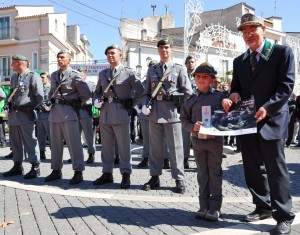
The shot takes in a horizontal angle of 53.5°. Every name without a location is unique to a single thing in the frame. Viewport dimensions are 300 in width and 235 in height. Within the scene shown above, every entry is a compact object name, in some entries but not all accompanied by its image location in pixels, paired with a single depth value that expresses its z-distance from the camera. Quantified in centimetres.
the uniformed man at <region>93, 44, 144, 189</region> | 480
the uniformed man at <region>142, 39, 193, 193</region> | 453
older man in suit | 301
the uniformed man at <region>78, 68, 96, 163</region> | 700
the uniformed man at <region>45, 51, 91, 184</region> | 507
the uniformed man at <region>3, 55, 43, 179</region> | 539
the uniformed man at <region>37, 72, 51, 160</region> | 772
